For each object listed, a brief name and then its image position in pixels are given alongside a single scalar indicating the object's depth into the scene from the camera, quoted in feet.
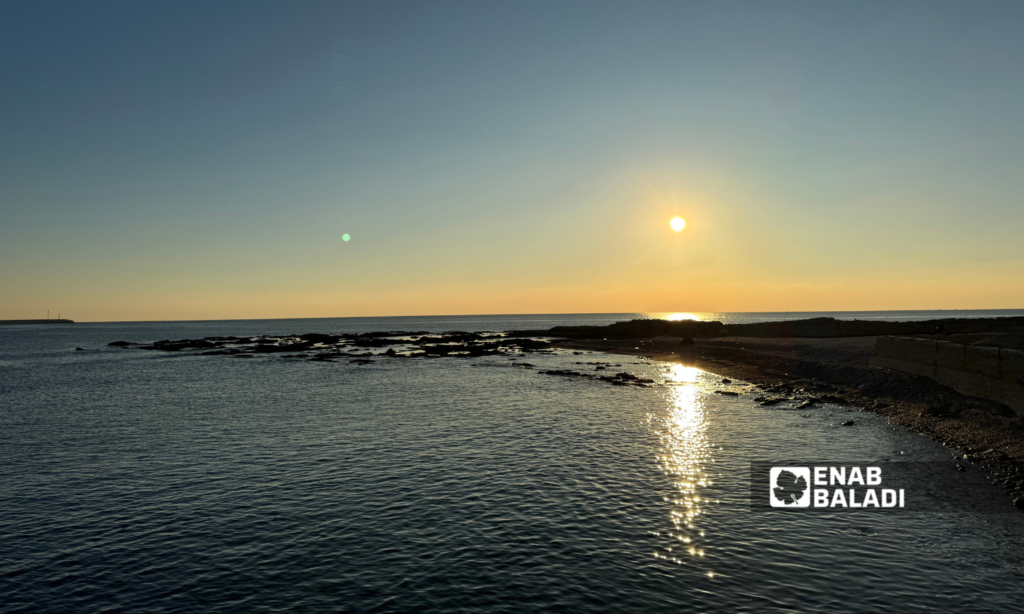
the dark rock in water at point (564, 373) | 173.41
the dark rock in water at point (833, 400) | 106.64
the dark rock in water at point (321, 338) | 387.96
